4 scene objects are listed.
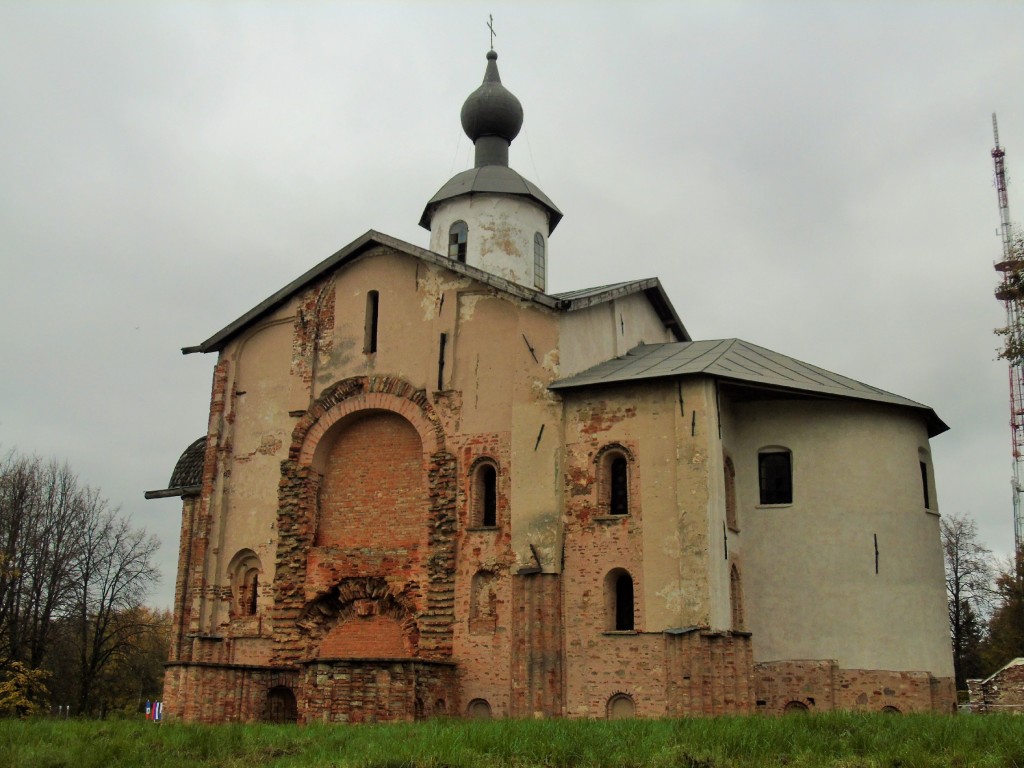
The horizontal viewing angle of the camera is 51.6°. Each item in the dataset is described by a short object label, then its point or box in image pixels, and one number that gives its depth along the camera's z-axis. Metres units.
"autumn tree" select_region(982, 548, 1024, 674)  31.66
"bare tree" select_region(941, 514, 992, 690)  34.62
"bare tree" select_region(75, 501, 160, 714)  31.42
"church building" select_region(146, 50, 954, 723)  16.27
